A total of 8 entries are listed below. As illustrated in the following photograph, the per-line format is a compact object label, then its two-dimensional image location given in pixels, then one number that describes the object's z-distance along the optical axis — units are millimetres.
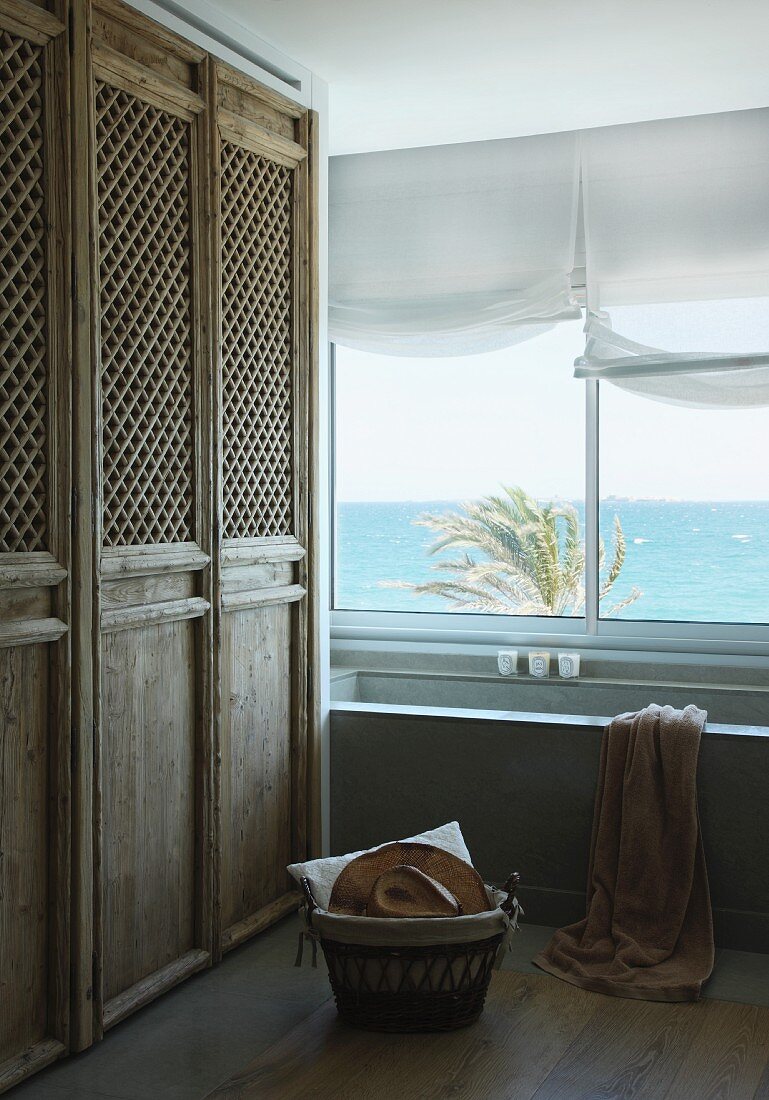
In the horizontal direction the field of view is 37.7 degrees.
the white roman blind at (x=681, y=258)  4211
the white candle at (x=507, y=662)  4516
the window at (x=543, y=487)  4641
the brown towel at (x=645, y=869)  3281
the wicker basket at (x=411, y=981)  2838
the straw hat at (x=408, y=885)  2922
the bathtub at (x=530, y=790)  3451
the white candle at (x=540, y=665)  4445
